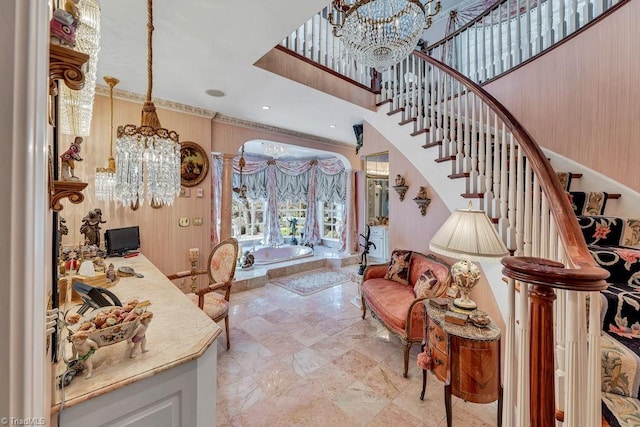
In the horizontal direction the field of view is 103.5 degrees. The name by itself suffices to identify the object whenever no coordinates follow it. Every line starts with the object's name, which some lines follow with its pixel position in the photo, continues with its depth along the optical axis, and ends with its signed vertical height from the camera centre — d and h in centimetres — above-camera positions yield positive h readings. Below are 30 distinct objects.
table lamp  151 -19
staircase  73 -9
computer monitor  283 -35
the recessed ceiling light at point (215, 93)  299 +144
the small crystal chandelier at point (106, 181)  265 +30
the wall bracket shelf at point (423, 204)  296 +12
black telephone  126 -44
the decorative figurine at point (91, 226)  263 -17
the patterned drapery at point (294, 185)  636 +72
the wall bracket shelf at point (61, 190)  78 +6
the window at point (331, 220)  701 -20
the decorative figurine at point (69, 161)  108 +21
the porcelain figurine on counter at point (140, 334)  106 -52
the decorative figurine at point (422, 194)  296 +23
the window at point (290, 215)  712 -8
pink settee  217 -87
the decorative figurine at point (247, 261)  476 -94
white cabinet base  90 -75
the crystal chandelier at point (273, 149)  525 +139
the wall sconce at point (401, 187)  321 +34
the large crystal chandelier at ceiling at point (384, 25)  182 +140
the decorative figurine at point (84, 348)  93 -52
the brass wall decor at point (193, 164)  354 +68
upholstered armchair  246 -64
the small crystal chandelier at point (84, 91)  107 +65
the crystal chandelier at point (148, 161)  163 +34
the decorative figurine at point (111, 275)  197 -51
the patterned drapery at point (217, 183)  506 +59
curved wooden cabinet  147 -88
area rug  420 -124
